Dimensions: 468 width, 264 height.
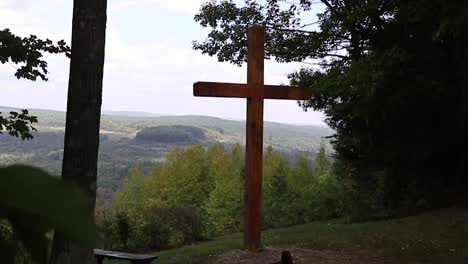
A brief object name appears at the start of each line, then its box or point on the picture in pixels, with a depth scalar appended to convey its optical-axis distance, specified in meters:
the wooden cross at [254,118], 7.41
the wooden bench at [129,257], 6.52
